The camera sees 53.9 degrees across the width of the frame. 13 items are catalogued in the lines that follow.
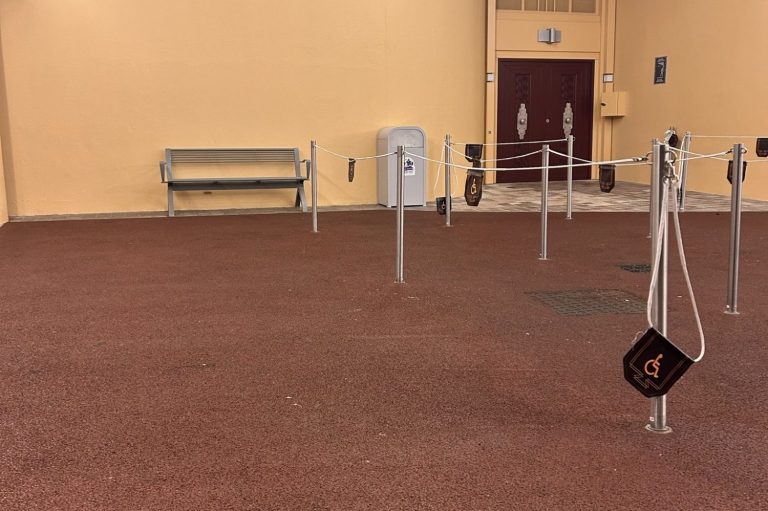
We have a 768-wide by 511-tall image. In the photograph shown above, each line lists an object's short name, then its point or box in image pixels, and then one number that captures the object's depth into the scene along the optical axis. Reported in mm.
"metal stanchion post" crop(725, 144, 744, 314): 4730
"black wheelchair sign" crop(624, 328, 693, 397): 2682
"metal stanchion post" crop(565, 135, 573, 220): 9234
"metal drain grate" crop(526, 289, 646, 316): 5012
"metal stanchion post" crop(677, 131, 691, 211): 10562
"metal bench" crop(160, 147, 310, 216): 10594
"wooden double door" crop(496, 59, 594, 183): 14461
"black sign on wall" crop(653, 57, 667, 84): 13289
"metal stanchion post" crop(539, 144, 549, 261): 6945
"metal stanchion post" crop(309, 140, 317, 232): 8492
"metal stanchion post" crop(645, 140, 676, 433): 2908
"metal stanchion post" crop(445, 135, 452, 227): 9055
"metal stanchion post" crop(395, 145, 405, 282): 5922
